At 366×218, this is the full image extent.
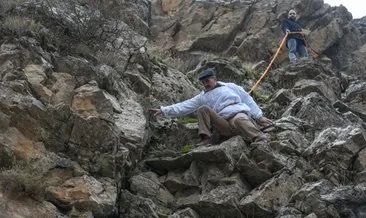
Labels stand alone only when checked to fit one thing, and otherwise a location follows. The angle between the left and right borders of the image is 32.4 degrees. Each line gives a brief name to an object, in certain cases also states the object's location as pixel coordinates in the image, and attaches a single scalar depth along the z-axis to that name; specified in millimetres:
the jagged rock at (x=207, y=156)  9688
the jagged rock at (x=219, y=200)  8812
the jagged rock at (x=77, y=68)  10625
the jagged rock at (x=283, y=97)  14195
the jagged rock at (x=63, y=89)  9789
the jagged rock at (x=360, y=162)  9539
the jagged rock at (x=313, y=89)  15141
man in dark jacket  19198
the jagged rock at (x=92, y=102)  9797
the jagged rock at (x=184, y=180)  9609
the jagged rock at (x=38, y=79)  9641
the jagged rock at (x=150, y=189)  9250
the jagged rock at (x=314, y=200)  8258
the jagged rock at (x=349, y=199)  8203
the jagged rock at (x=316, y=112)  11938
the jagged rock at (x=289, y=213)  8227
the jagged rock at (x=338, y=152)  9523
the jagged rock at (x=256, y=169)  9516
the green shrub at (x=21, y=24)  11380
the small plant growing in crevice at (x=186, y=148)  10503
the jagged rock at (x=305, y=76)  16250
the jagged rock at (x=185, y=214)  8711
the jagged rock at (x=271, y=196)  8797
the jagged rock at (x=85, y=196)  8062
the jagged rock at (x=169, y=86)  13055
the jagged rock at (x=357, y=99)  14203
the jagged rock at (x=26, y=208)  7551
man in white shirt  10758
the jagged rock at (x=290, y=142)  10320
